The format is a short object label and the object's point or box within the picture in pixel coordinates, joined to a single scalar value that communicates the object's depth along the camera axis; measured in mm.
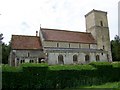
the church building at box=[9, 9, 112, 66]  21936
